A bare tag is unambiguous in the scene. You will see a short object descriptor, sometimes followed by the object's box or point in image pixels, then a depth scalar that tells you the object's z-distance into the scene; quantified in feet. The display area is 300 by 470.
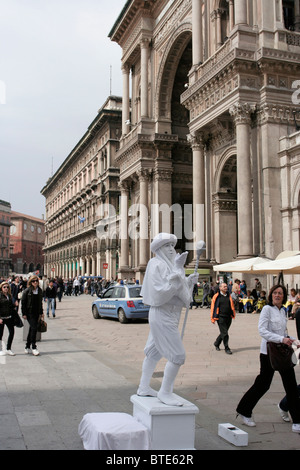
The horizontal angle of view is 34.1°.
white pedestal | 13.78
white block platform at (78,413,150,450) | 13.30
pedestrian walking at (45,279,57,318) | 63.34
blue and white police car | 54.49
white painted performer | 14.70
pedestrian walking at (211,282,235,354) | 34.53
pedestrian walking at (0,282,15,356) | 32.22
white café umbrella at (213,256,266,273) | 54.33
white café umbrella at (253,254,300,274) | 43.39
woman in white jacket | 17.02
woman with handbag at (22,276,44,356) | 33.04
